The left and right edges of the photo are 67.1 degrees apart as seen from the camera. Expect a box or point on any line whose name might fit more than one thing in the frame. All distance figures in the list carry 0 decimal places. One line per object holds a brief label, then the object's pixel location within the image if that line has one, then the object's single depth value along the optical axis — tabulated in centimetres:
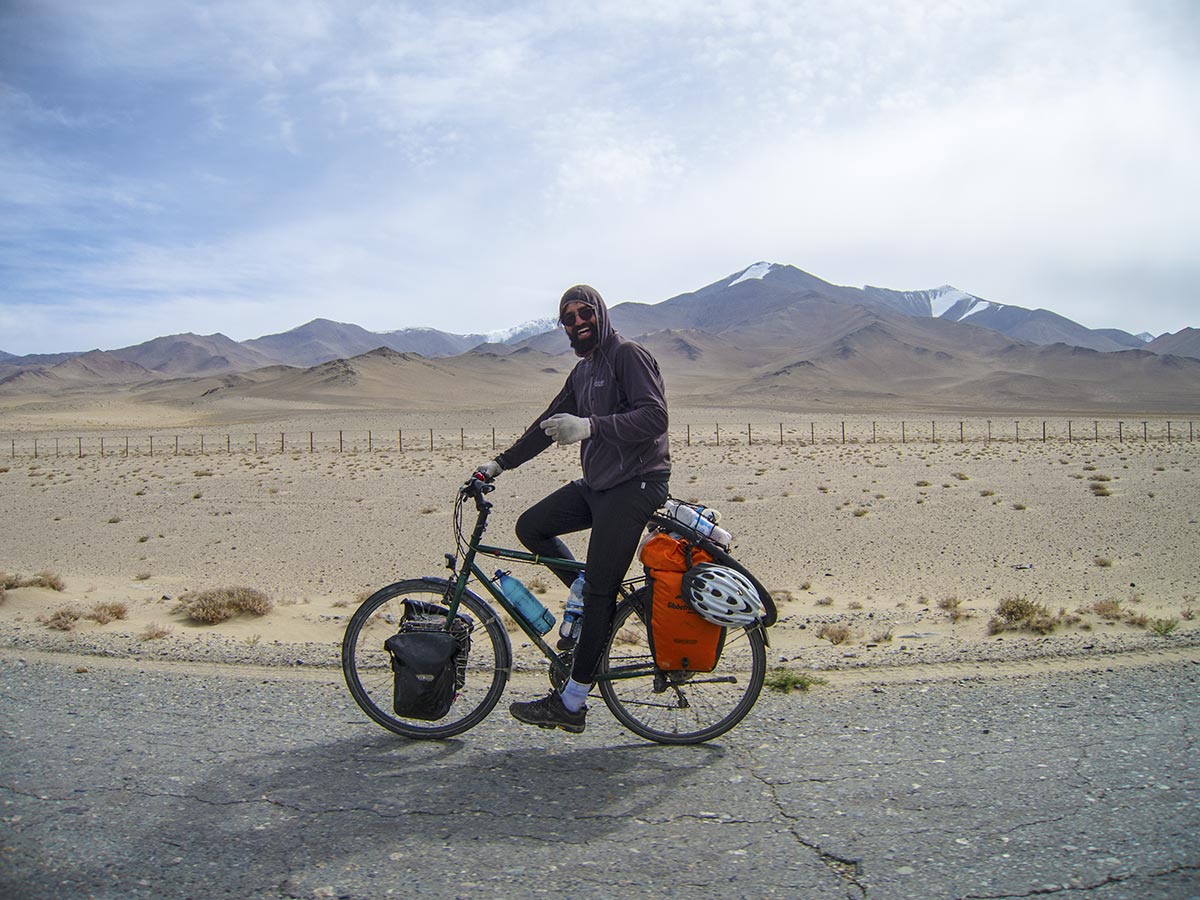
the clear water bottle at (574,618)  421
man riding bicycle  398
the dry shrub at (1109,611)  726
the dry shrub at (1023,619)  698
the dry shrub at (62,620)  712
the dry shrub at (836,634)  709
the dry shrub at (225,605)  818
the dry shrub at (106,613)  774
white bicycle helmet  394
